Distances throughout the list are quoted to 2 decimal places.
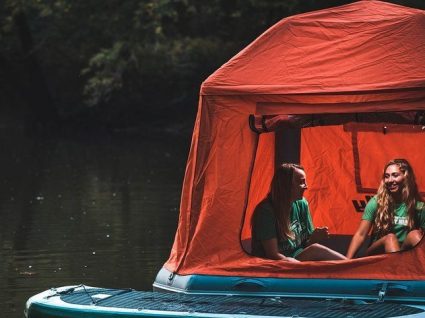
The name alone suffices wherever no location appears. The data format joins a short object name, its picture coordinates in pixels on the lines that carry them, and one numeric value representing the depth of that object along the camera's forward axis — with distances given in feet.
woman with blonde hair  60.64
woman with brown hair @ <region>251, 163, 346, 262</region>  61.38
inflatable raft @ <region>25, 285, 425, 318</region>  52.78
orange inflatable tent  59.01
